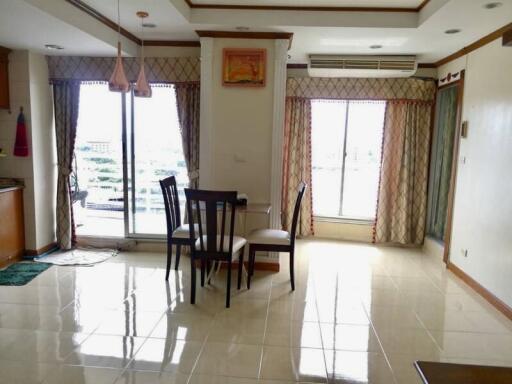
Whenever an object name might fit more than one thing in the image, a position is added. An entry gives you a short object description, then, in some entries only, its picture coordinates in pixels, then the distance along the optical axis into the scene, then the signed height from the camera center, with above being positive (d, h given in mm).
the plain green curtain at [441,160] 4773 -74
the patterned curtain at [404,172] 5160 -263
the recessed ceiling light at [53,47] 3988 +986
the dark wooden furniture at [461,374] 1228 -712
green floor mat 3762 -1364
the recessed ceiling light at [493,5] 2850 +1123
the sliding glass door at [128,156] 4688 -160
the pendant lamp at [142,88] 3182 +465
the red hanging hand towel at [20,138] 4289 +21
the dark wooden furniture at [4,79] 4172 +660
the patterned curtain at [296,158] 5328 -129
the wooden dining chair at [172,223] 3832 -803
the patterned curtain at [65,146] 4590 -56
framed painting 3988 +832
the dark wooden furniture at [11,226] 4129 -953
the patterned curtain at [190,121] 4465 +284
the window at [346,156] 5449 -81
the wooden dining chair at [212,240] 3178 -836
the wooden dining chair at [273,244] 3707 -919
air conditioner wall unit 4703 +1073
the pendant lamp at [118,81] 2789 +450
